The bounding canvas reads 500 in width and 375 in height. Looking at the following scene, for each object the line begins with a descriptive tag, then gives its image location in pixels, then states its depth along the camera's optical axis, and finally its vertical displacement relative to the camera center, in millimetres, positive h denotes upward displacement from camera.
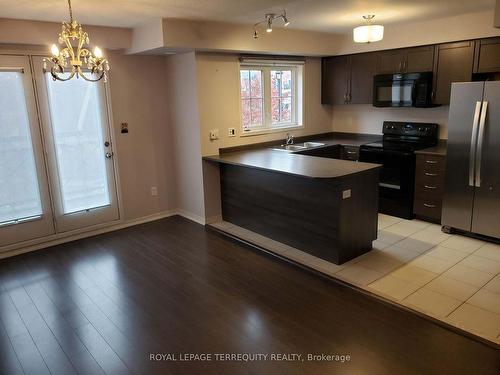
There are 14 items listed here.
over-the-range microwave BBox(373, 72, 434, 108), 4574 +76
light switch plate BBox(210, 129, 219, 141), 4587 -372
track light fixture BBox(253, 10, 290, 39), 3664 +814
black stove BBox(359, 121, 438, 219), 4535 -767
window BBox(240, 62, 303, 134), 5027 +69
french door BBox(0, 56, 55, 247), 3860 -536
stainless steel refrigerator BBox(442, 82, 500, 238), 3643 -639
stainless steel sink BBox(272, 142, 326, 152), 4984 -621
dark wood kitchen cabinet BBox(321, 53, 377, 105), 5207 +270
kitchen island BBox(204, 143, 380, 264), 3443 -983
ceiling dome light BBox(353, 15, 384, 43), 3525 +580
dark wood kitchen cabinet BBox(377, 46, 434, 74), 4578 +435
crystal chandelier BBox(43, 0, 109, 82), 2473 +350
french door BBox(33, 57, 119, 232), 4141 -470
